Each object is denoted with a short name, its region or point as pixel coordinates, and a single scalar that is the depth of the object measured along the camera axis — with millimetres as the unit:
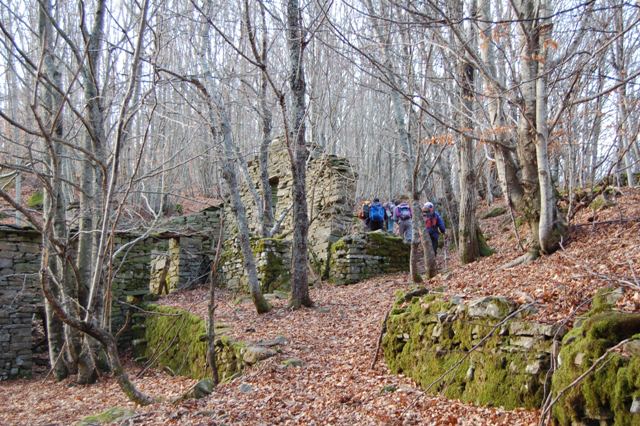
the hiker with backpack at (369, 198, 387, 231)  14070
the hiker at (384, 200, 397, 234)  16141
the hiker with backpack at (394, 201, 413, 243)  12652
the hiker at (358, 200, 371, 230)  14419
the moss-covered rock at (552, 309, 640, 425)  2736
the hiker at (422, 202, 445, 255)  10672
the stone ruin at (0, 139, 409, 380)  10453
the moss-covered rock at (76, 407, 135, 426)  4820
